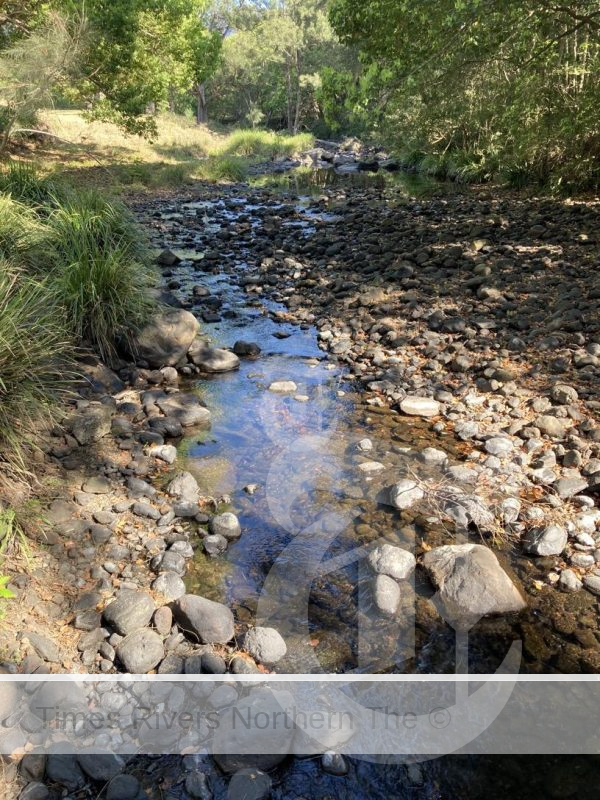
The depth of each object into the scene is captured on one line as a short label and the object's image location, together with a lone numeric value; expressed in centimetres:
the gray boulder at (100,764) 236
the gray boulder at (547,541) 365
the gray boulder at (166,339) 620
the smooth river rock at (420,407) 535
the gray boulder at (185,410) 523
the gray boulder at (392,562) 351
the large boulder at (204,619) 302
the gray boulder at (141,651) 283
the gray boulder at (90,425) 459
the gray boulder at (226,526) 383
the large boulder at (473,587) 326
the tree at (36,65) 934
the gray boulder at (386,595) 328
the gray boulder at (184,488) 419
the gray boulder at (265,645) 296
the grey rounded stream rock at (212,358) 634
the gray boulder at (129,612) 302
